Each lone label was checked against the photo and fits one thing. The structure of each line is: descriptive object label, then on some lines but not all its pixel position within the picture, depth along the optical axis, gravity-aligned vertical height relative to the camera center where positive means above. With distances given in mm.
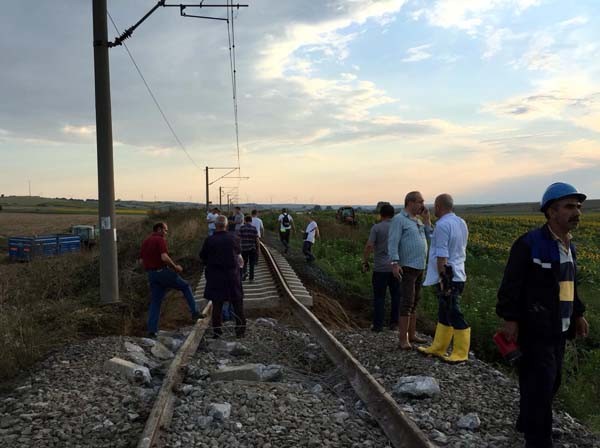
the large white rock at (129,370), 5332 -1654
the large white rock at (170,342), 7191 -1862
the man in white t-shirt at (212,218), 16748 -403
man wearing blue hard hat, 3791 -688
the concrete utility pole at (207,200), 50147 +494
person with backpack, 18875 -821
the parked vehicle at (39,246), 27781 -2063
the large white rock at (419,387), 4922 -1708
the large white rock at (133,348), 6546 -1742
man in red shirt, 7961 -954
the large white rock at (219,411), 4258 -1643
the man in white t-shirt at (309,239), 16517 -1114
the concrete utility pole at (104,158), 9445 +856
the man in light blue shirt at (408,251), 6621 -608
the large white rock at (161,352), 6662 -1827
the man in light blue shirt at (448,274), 5871 -790
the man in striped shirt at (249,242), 12477 -865
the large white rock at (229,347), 6891 -1861
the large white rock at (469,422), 4262 -1747
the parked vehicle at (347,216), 39425 -951
